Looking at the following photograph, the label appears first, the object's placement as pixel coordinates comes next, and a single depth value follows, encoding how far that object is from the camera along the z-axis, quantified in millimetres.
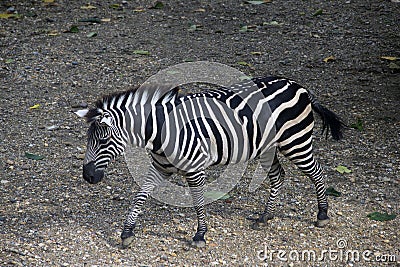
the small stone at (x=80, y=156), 14090
